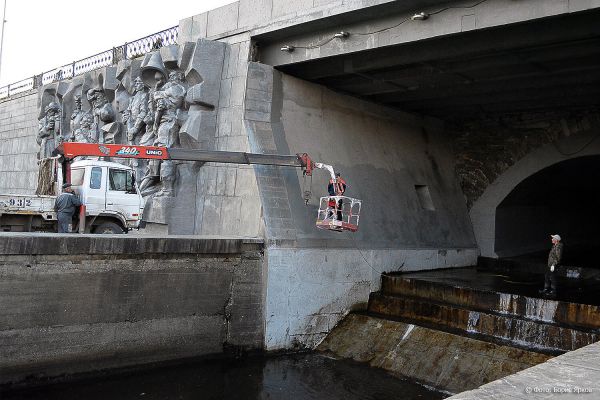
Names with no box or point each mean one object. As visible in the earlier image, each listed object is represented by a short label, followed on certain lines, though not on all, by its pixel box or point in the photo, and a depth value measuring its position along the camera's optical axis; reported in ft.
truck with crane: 36.83
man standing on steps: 38.60
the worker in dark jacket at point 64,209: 38.37
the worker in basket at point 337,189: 37.63
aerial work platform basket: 36.38
